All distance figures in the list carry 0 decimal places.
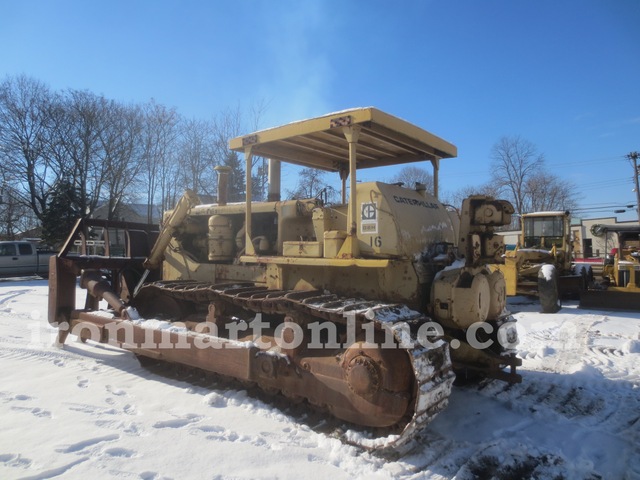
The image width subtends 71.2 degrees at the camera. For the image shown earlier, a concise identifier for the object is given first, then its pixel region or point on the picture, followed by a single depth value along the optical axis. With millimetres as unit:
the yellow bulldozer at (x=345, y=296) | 3613
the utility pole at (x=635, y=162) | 36688
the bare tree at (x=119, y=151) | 28766
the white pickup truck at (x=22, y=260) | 19359
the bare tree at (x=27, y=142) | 28203
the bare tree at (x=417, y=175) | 29141
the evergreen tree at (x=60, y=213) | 26094
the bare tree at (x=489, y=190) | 42944
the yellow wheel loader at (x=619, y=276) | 11180
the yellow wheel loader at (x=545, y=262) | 10773
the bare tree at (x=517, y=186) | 43753
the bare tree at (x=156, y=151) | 29516
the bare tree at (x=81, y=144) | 28656
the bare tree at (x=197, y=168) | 26516
